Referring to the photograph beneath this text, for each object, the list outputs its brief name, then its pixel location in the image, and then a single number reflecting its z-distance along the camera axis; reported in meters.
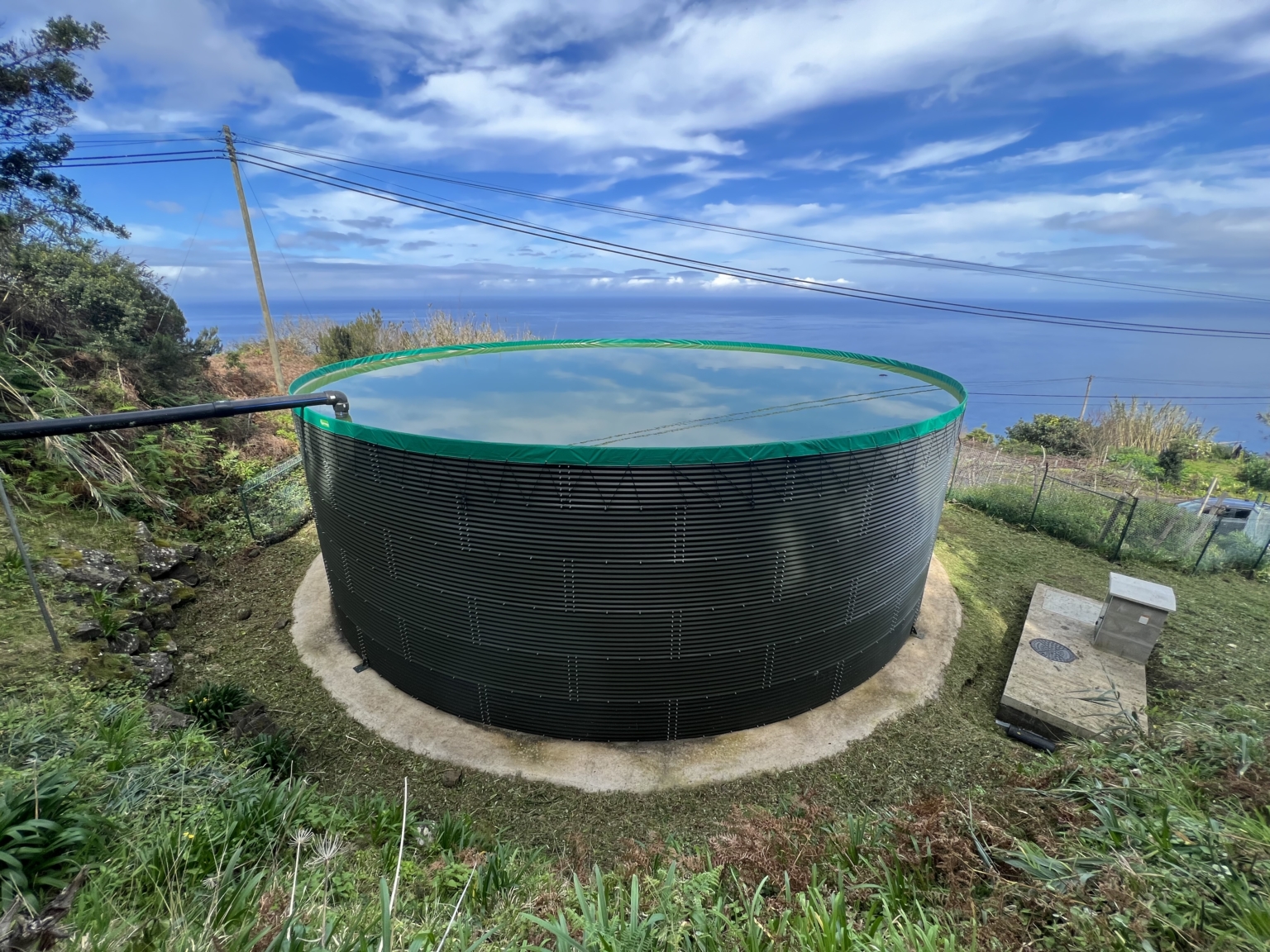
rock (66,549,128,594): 7.52
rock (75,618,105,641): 6.57
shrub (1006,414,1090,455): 22.47
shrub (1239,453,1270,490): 19.05
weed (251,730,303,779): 5.43
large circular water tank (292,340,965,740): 5.36
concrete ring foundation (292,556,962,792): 5.87
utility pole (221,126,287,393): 12.99
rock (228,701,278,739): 5.98
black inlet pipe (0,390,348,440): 5.04
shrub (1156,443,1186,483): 18.52
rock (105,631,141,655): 6.84
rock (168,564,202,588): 8.88
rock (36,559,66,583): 7.30
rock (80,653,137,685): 5.98
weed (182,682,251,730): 6.07
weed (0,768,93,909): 2.55
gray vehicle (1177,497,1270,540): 11.00
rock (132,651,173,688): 6.77
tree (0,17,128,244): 11.06
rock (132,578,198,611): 8.01
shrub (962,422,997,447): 25.00
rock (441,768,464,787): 5.69
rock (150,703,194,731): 5.36
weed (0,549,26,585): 6.95
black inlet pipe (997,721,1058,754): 6.26
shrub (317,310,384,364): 18.83
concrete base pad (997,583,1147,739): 6.37
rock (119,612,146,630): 7.22
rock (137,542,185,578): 8.56
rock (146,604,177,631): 7.81
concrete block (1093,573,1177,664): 7.20
